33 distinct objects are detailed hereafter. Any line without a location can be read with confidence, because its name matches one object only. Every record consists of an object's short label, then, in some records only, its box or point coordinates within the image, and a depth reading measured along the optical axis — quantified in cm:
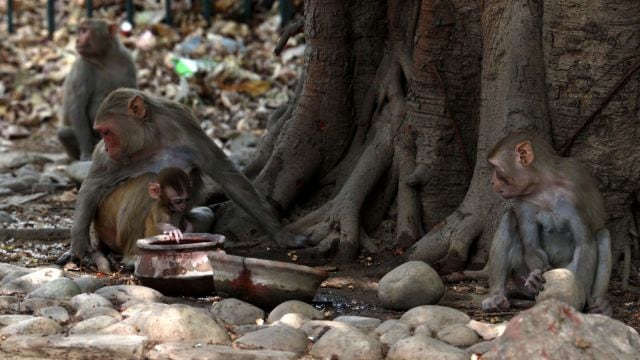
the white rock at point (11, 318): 1125
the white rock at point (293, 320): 1108
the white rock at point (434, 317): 1100
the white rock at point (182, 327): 1060
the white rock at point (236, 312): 1150
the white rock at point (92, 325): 1097
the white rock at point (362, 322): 1107
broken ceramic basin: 1175
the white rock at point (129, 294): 1227
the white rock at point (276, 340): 1045
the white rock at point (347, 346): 1019
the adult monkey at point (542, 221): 1198
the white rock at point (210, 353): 1012
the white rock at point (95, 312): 1152
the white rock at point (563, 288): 1117
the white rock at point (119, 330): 1085
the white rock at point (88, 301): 1184
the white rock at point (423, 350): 988
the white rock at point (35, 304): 1194
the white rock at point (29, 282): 1283
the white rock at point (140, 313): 1093
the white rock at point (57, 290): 1234
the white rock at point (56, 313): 1151
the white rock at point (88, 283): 1284
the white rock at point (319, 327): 1073
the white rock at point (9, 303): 1205
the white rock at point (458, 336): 1052
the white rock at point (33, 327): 1090
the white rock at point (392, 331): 1057
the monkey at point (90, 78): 2408
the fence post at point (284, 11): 2899
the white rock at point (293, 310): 1151
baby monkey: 1434
